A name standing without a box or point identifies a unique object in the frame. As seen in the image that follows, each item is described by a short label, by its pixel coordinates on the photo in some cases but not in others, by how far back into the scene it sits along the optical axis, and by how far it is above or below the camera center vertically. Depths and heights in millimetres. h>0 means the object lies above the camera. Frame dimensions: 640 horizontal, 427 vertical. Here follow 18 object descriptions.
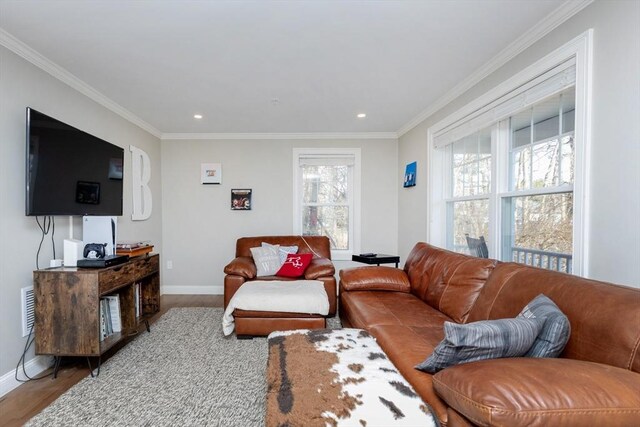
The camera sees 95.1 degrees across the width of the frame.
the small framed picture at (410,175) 3830 +457
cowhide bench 1004 -720
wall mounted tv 2014 +282
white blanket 2588 -835
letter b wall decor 3564 +288
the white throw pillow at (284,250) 3559 -539
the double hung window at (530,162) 1719 +373
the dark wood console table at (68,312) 2055 -746
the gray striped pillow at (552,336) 1096 -475
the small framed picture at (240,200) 4305 +109
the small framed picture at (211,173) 4289 +501
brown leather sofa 789 -514
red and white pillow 3348 -674
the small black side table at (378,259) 3482 -612
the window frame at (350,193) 4336 +229
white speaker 2293 -369
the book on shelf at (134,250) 2622 -408
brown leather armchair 2650 -761
